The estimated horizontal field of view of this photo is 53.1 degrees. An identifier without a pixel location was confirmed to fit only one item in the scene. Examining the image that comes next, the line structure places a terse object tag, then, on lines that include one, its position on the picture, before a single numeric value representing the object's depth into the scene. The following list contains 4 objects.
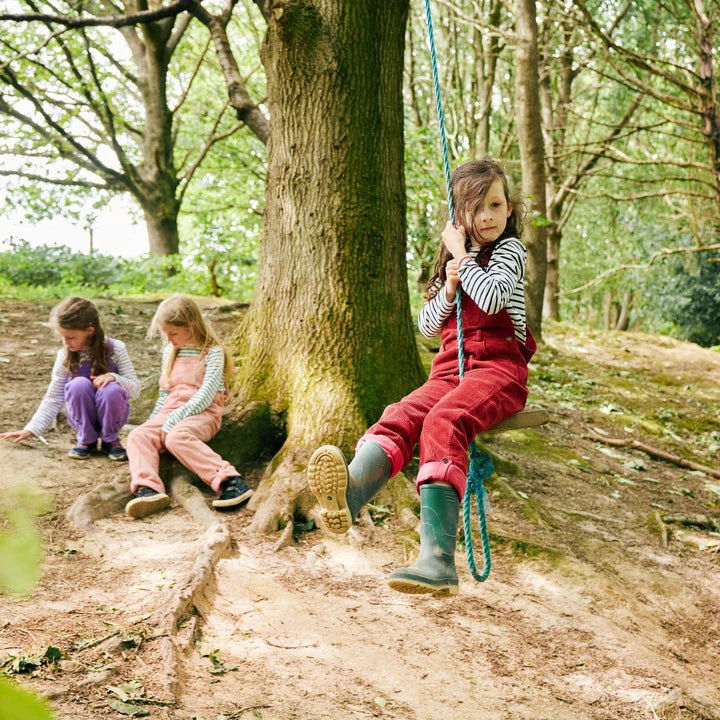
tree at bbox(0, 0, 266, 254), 12.39
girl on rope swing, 2.51
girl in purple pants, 4.87
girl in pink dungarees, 4.40
